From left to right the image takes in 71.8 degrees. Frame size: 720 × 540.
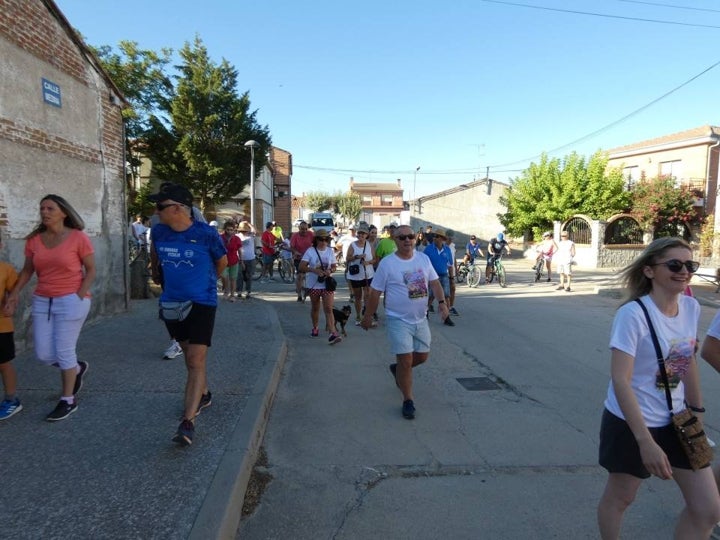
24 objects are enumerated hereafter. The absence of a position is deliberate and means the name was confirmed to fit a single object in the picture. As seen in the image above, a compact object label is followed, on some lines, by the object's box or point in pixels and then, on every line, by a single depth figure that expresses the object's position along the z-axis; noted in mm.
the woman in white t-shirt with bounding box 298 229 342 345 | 7422
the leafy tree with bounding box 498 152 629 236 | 26281
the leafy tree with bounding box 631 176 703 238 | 25078
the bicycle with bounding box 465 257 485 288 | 15344
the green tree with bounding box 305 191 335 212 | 66188
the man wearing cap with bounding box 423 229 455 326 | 9695
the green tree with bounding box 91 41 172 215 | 28453
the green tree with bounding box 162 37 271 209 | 28219
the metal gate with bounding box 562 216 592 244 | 24141
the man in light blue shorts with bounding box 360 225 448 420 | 4652
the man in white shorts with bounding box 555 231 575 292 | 14219
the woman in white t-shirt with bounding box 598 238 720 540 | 2182
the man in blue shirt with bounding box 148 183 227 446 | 3598
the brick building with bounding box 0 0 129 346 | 5750
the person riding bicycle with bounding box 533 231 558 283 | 16266
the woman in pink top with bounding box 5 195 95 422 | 3840
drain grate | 5516
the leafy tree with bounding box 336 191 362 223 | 66312
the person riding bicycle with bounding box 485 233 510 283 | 15836
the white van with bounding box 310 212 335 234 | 36094
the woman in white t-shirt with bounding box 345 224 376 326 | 8961
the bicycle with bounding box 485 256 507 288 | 15422
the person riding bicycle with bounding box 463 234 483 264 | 15462
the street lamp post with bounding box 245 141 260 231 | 23584
